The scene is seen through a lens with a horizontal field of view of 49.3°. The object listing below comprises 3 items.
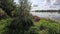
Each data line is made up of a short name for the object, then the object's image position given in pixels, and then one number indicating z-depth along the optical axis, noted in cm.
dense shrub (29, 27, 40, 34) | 160
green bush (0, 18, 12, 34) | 170
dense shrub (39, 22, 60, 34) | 159
